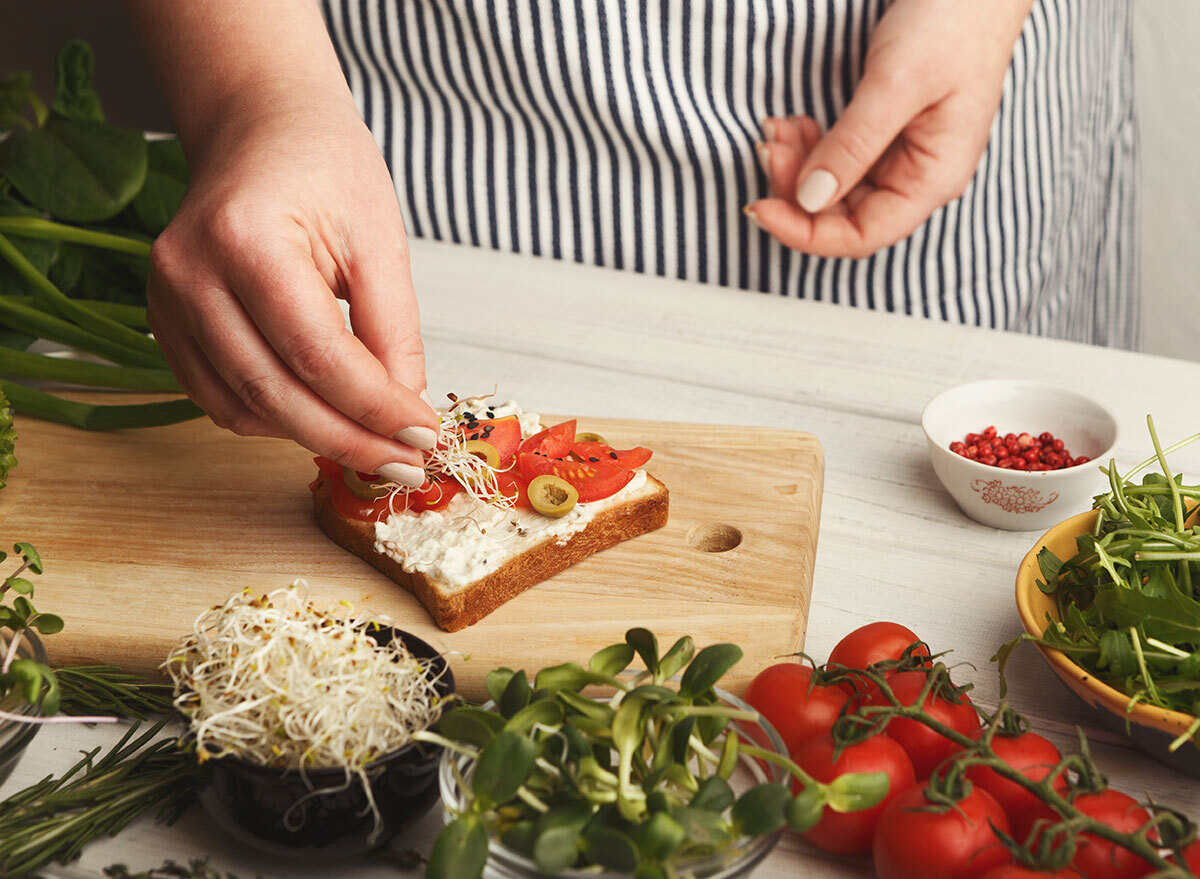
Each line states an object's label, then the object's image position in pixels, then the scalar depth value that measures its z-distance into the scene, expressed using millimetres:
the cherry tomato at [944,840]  681
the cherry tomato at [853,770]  703
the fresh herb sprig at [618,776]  657
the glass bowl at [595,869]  665
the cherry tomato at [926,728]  723
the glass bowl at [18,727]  715
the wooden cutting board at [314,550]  825
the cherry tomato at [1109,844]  677
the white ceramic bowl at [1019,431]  865
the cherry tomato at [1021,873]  666
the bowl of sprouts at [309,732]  697
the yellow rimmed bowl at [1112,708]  726
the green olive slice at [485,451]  874
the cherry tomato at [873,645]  761
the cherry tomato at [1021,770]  698
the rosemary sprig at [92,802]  711
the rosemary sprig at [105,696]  788
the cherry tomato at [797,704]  733
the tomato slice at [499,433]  885
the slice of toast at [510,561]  823
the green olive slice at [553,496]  863
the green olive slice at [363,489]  867
